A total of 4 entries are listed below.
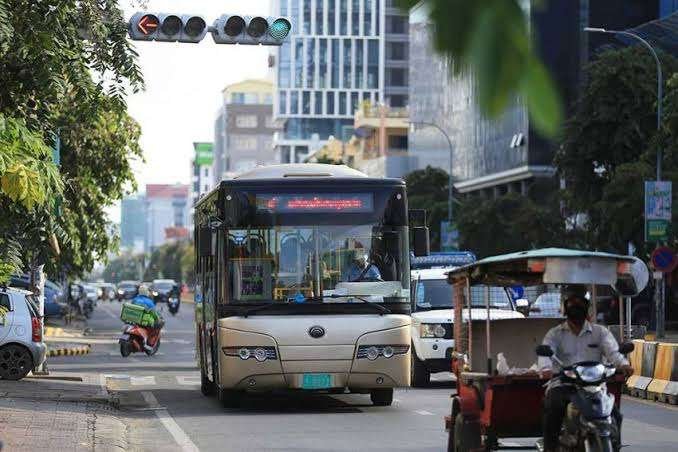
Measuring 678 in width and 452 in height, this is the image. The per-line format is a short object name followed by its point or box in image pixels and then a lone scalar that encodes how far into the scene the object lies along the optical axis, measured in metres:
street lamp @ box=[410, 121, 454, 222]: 77.56
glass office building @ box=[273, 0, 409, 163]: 178.62
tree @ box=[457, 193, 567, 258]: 63.03
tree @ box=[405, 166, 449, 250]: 87.50
